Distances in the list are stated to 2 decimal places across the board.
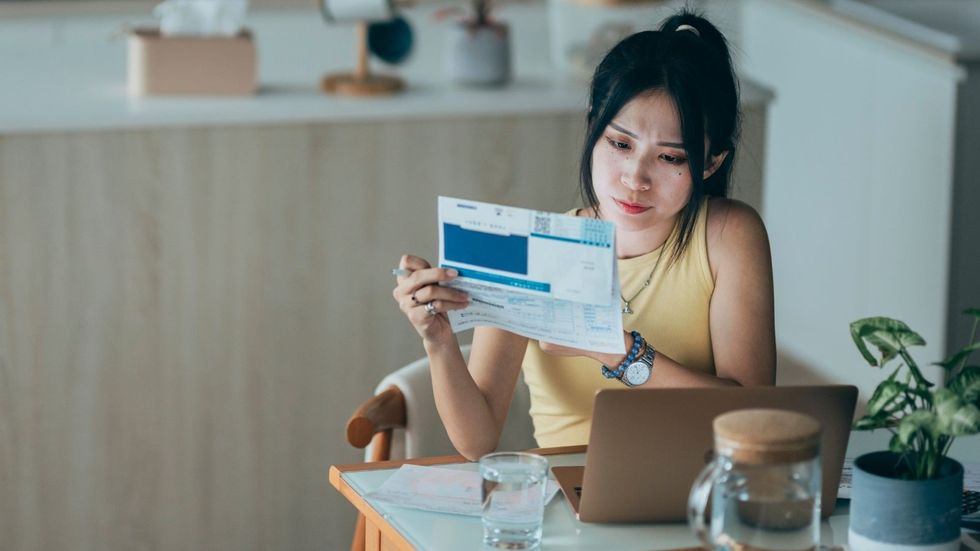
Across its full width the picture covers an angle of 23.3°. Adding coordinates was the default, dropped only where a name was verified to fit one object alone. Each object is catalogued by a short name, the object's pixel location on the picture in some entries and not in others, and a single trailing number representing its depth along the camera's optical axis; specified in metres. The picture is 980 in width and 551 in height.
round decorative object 4.41
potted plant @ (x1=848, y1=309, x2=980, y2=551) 2.47
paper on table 2.66
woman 2.91
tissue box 4.02
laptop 2.53
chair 3.08
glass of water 2.55
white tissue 4.03
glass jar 2.36
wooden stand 4.09
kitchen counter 3.83
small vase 4.31
